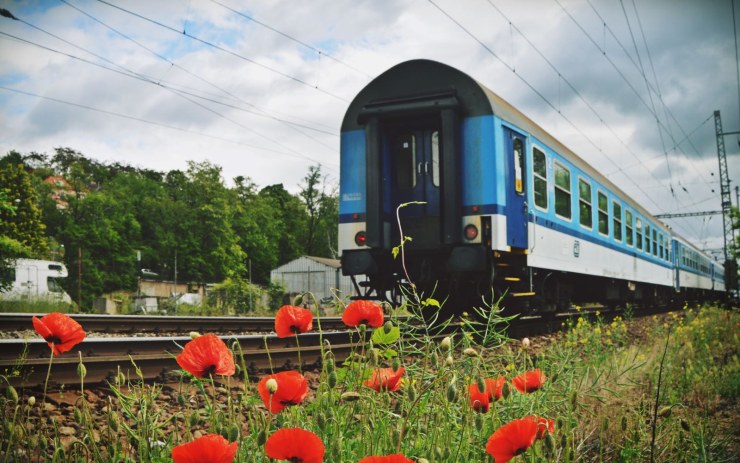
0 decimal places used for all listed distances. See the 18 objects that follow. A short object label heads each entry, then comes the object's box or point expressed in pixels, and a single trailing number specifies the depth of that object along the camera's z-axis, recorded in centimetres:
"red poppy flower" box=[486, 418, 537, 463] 121
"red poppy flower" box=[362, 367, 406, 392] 171
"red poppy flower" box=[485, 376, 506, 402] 176
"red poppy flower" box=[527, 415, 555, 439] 150
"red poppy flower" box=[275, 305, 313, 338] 173
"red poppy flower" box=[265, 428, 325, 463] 111
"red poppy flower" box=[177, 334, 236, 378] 142
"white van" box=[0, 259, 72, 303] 2370
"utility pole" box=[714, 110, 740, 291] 2914
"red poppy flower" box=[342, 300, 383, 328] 182
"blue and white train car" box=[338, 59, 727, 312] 805
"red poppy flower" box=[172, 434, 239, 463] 108
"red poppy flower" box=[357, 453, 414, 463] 101
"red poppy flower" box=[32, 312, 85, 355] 171
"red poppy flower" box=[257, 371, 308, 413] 143
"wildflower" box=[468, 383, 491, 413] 164
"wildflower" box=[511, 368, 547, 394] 176
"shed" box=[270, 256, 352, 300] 3888
